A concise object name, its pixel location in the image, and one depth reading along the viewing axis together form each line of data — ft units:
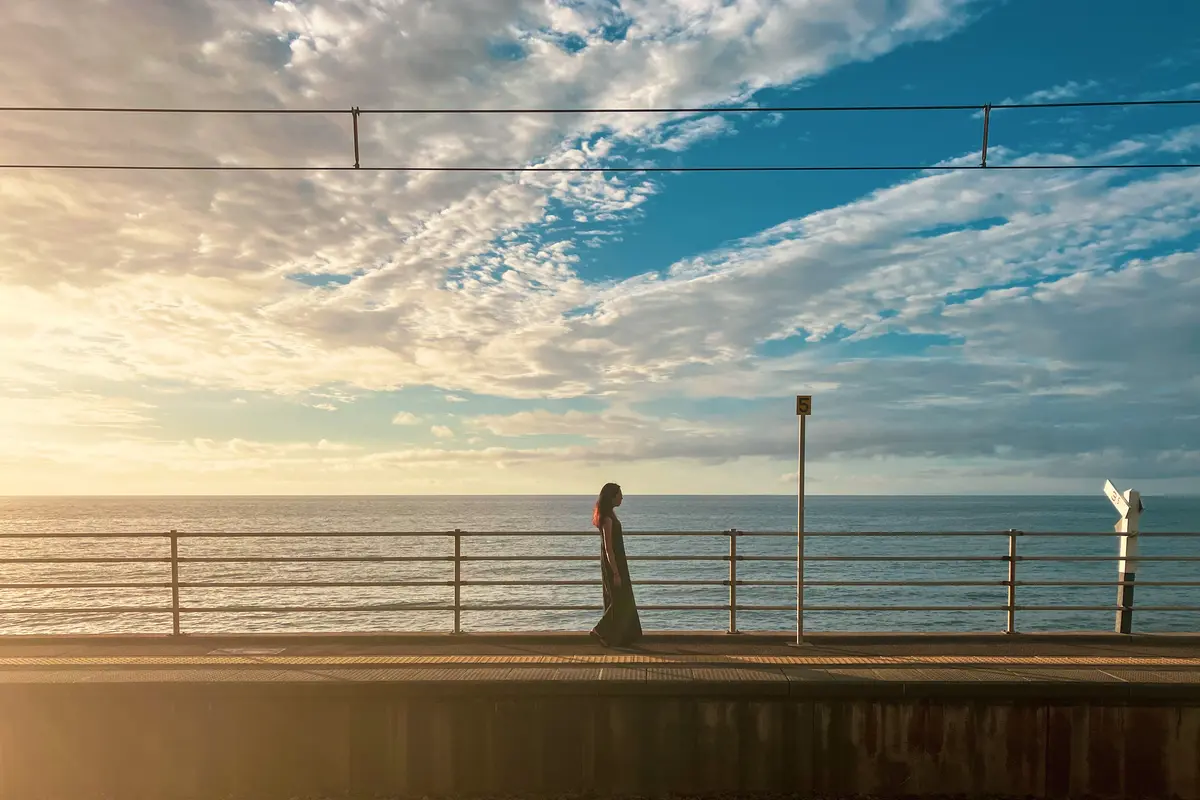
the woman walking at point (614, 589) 29.91
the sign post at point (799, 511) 29.37
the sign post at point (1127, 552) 32.71
